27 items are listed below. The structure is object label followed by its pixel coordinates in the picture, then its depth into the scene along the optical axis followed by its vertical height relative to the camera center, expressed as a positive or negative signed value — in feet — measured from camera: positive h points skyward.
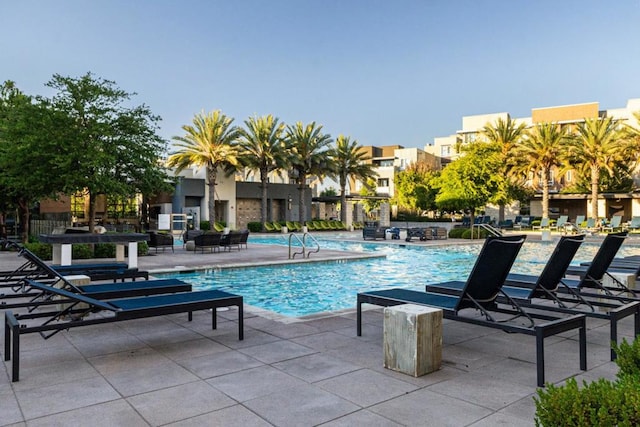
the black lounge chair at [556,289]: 15.81 -2.66
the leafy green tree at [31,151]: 47.34 +7.18
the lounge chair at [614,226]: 108.27 -1.99
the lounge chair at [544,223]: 117.88 -1.33
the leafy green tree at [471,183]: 87.10 +6.83
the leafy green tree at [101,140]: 48.32 +8.91
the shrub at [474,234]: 94.27 -3.27
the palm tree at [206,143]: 113.70 +19.14
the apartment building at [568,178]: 156.25 +15.50
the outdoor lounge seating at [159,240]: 59.57 -2.72
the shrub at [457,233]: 95.70 -3.08
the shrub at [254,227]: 129.29 -2.28
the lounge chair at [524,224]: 141.45 -1.88
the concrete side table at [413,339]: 13.33 -3.60
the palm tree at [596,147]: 118.01 +18.49
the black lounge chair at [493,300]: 12.94 -2.87
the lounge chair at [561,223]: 113.28 -1.29
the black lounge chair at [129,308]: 13.19 -3.01
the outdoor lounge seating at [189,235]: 67.00 -2.33
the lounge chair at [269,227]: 128.47 -2.29
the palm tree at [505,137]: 131.54 +23.39
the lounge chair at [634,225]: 108.88 -1.78
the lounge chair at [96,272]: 24.07 -2.97
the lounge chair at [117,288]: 18.53 -2.97
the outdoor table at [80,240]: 35.27 -1.62
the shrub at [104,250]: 52.15 -3.54
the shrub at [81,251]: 49.66 -3.49
